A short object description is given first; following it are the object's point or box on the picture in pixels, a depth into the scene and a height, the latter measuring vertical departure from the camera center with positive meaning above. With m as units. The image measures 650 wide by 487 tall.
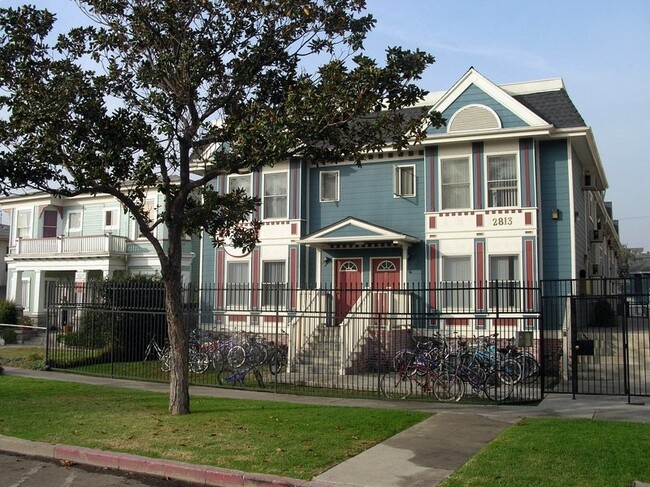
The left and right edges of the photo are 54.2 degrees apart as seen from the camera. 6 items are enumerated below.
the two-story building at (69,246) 33.16 +3.06
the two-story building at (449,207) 19.56 +3.22
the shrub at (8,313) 32.75 -0.56
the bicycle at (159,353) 18.31 -1.48
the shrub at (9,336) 29.81 -1.56
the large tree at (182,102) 10.53 +3.51
